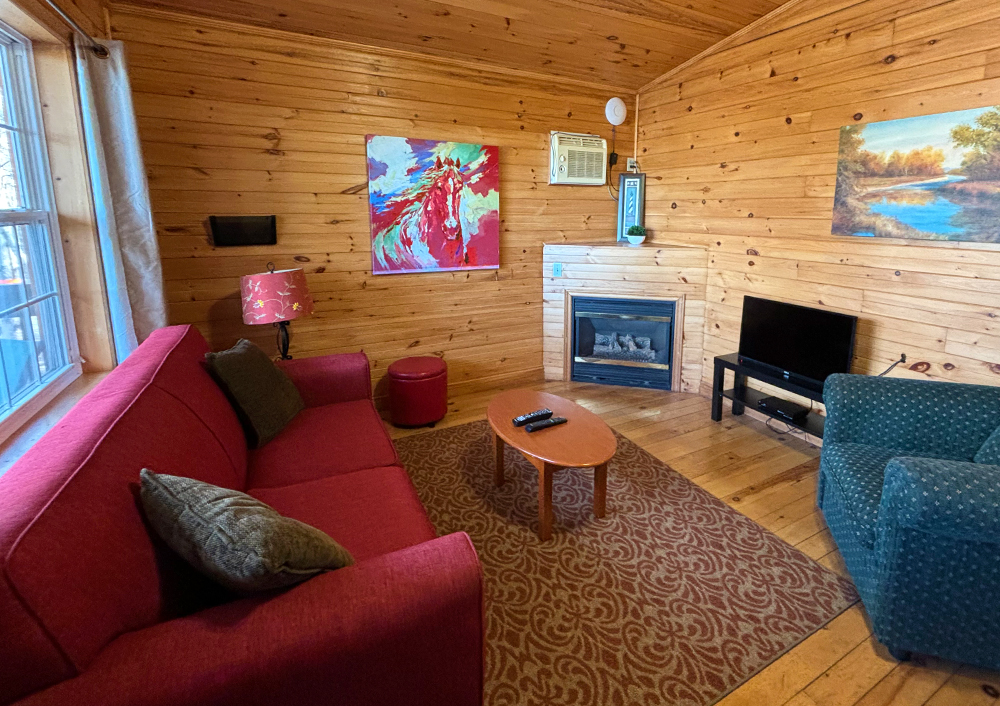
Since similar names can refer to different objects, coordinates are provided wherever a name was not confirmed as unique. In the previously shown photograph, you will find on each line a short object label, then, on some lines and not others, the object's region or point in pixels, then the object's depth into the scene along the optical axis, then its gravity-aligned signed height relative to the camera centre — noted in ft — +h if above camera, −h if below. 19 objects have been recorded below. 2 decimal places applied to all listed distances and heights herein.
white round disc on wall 13.93 +3.27
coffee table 7.45 -2.89
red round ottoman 11.39 -3.13
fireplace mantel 13.35 -1.01
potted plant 14.20 +0.10
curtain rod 6.61 +2.85
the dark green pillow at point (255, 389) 7.54 -2.08
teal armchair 5.11 -2.98
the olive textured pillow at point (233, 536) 3.55 -1.96
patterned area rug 5.62 -4.37
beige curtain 7.64 +0.72
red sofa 2.91 -2.33
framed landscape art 8.08 +0.89
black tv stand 10.30 -3.29
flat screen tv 9.85 -2.01
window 6.24 -0.06
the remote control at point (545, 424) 8.20 -2.78
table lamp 9.31 -0.89
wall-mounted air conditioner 13.57 +2.03
